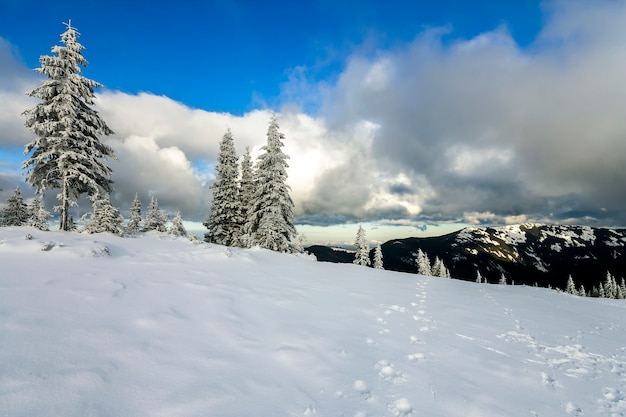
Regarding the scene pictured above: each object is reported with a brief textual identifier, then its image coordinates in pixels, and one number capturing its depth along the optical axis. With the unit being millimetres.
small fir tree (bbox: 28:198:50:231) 15508
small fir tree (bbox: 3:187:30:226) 33438
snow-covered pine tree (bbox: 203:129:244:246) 31984
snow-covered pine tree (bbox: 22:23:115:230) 17562
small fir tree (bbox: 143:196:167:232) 39375
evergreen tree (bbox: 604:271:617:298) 97612
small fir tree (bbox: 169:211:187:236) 36462
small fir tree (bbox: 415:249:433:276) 63594
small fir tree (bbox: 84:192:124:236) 17031
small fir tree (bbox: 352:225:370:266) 50438
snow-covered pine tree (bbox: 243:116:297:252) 27562
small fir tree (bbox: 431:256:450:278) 73312
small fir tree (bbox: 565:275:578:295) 96375
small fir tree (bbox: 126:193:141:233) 42688
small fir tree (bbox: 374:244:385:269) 56034
